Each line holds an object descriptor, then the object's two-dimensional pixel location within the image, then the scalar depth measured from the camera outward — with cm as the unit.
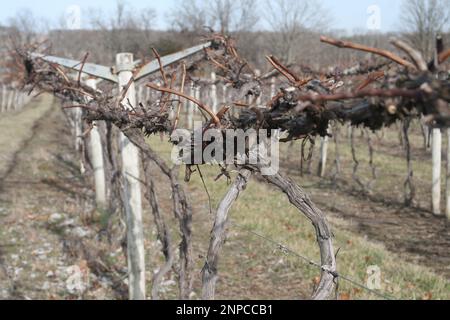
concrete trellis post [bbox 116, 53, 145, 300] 438
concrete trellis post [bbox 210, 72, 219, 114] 1688
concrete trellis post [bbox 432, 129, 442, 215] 846
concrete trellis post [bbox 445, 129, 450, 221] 804
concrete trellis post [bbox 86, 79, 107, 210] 881
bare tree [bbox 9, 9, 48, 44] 5894
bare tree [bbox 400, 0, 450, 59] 1761
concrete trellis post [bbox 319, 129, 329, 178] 1198
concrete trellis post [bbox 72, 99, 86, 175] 1162
